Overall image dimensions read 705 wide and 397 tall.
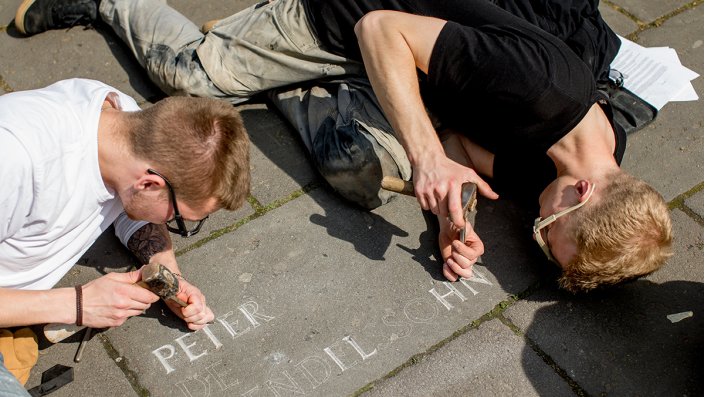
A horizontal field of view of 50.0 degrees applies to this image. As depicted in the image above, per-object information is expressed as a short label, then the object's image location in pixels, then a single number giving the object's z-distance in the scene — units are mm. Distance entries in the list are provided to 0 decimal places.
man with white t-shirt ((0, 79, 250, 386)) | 2268
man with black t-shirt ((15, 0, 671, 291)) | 2900
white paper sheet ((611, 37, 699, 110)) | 3955
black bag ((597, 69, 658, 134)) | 3807
